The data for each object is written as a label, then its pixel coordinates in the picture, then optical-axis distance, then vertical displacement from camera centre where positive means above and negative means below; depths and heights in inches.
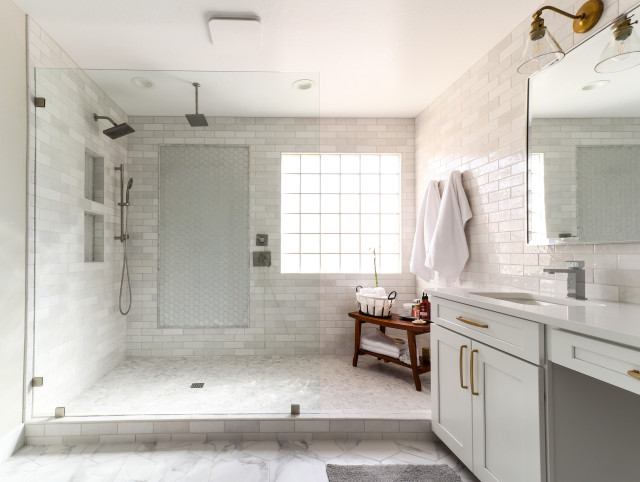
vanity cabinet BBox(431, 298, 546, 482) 56.5 -25.9
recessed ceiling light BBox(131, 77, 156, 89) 106.4 +46.5
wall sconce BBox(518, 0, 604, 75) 64.4 +37.2
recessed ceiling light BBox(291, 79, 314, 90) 106.9 +46.4
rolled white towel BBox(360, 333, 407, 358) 126.3 -34.4
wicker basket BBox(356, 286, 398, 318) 132.6 -21.0
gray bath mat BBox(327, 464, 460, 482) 75.4 -46.7
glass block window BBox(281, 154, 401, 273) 164.1 +14.9
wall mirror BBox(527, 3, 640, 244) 62.4 +17.9
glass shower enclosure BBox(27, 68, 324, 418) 96.6 -3.3
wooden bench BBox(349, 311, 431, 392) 117.6 -29.2
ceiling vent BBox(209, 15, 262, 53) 90.5 +54.1
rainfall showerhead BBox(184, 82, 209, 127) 101.3 +34.2
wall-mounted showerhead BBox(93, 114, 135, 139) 102.7 +31.8
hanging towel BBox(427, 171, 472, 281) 114.3 +4.1
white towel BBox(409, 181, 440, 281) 130.0 +5.9
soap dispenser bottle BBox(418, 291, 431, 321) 127.6 -21.5
